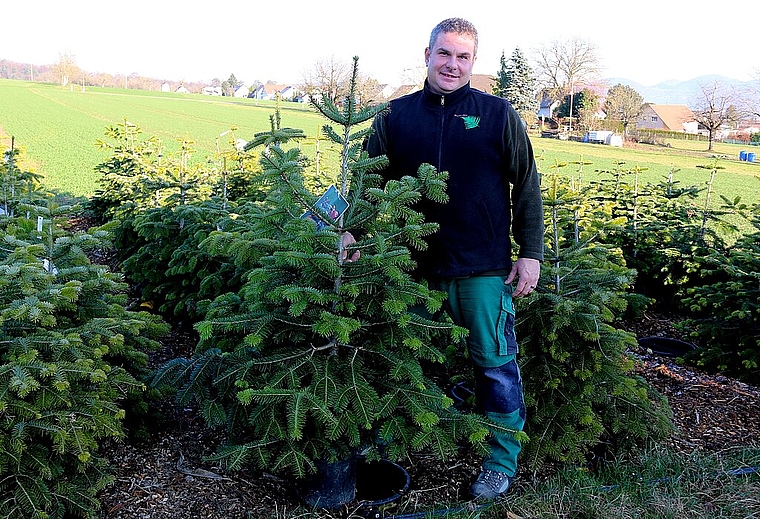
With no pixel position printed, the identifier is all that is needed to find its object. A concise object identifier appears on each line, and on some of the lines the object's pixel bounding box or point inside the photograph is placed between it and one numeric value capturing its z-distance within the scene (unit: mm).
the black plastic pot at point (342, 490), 3508
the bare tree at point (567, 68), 69875
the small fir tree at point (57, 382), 3031
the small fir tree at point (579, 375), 4102
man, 3611
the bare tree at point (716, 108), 61219
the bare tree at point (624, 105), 67500
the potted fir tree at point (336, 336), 3201
